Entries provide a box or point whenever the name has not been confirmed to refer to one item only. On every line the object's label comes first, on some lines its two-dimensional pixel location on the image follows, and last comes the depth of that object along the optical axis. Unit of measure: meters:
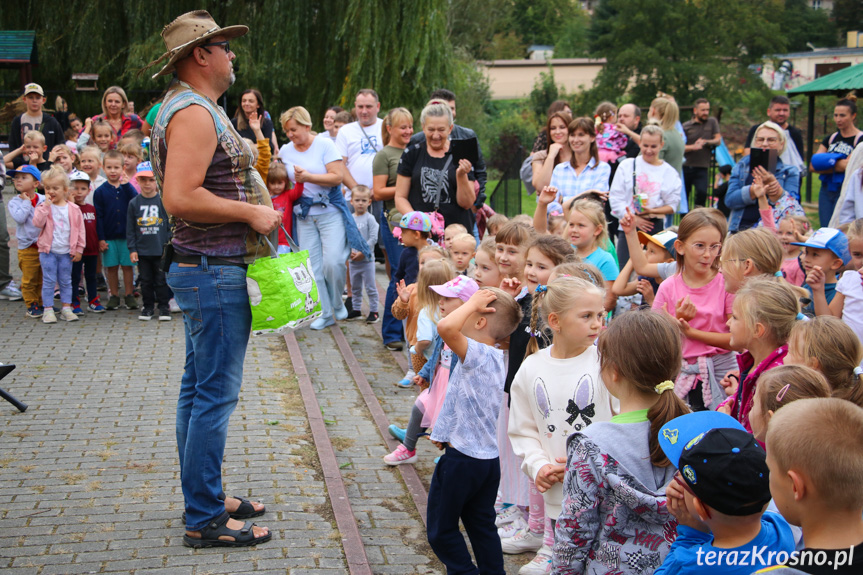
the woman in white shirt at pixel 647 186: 8.18
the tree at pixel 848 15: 65.62
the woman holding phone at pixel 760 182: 7.86
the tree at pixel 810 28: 66.06
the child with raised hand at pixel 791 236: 6.27
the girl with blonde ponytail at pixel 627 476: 2.82
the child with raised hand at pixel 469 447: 3.61
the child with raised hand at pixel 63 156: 9.95
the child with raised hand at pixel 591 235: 5.64
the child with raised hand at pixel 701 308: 4.75
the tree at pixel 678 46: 43.69
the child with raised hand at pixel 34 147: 11.15
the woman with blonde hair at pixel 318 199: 8.64
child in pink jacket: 8.87
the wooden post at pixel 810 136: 17.55
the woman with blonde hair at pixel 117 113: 11.82
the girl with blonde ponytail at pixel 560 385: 3.58
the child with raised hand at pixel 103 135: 11.04
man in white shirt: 9.82
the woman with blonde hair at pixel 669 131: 10.49
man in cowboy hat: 3.70
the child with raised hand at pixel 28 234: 8.95
